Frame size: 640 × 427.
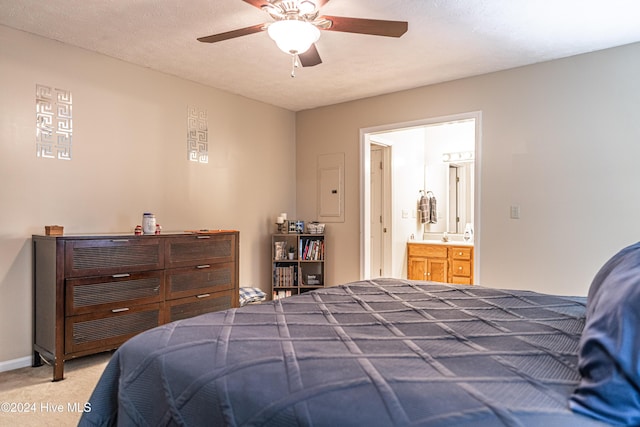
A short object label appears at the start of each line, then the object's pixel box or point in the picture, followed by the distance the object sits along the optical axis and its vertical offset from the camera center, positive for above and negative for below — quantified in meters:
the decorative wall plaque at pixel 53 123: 3.19 +0.74
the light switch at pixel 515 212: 3.86 +0.05
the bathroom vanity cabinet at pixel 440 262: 5.29 -0.62
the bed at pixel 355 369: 0.98 -0.44
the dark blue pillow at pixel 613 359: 0.94 -0.35
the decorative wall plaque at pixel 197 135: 4.28 +0.86
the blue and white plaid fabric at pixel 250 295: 4.37 -0.87
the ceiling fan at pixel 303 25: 2.26 +1.09
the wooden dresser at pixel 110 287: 2.85 -0.56
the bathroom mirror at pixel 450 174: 6.01 +0.64
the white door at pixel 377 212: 5.80 +0.06
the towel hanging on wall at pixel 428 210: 6.23 +0.10
